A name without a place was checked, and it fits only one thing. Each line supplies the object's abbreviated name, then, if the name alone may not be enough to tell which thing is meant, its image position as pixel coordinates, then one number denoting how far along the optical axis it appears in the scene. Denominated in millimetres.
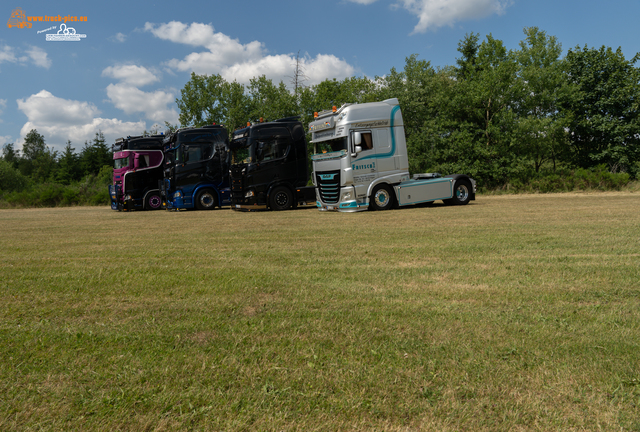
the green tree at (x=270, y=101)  42375
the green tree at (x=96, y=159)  70750
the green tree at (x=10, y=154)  96081
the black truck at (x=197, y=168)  20016
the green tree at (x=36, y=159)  84331
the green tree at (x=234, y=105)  48219
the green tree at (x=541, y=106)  31781
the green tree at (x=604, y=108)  31102
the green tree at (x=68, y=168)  71188
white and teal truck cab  15797
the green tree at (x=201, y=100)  50469
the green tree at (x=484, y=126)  30359
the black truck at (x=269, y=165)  17828
